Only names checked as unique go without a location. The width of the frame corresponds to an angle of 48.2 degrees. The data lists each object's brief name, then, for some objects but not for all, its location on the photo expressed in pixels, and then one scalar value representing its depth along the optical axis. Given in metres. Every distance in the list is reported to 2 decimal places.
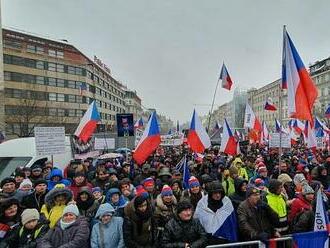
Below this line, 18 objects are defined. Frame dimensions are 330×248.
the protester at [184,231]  4.50
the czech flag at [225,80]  15.57
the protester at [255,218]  4.89
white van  10.35
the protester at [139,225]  4.56
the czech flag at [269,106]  17.41
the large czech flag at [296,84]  7.21
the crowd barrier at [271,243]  4.53
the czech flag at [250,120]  17.48
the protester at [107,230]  4.57
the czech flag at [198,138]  11.89
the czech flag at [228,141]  12.30
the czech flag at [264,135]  20.81
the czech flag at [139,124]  22.68
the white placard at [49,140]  8.93
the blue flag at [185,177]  7.86
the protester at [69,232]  4.40
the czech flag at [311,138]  12.08
